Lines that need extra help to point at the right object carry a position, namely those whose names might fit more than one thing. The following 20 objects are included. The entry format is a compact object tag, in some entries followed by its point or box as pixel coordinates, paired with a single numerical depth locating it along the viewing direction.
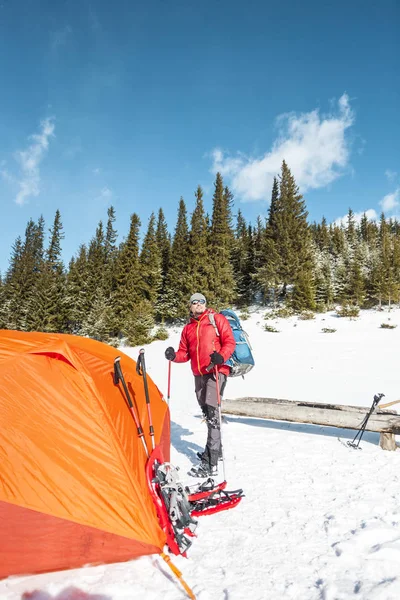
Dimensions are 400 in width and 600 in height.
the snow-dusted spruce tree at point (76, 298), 33.53
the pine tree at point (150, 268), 34.34
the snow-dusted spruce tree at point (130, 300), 26.81
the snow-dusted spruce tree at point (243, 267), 37.09
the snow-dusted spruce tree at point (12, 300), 39.56
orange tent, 2.60
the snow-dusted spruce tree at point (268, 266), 32.25
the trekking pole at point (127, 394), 3.32
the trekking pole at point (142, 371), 3.43
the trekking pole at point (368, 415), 5.07
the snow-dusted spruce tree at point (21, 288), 37.22
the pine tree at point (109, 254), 35.78
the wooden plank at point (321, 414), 5.10
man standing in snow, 4.68
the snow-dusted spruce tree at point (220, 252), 32.25
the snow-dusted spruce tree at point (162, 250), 34.49
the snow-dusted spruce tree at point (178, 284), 31.25
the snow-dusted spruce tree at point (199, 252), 31.62
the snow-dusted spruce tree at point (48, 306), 32.19
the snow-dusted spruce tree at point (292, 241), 29.45
